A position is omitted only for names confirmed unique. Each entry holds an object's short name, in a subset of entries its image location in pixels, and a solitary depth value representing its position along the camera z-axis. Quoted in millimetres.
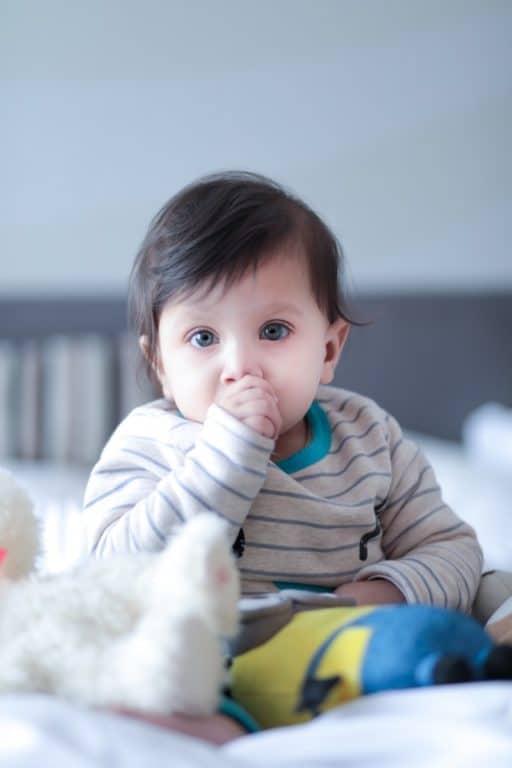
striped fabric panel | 2316
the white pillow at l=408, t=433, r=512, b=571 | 1736
